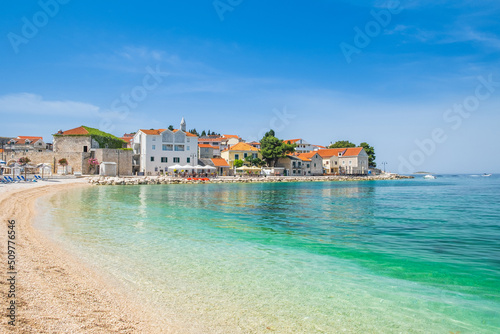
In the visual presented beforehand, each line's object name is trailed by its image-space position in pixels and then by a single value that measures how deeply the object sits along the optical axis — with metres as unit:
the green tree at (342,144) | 96.96
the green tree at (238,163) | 66.62
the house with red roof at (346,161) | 82.12
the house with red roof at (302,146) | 99.69
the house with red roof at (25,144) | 83.03
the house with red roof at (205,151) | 66.25
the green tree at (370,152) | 91.69
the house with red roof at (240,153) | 69.75
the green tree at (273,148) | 69.19
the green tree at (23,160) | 48.00
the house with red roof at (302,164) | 74.44
